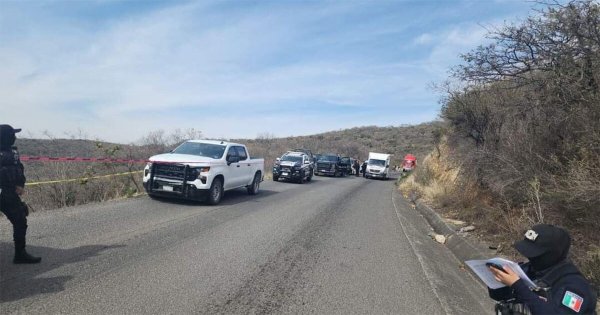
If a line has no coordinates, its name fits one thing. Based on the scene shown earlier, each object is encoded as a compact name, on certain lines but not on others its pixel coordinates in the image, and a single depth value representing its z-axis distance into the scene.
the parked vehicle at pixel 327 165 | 37.66
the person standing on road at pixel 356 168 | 45.41
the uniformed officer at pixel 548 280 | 2.78
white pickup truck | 12.22
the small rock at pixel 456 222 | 11.42
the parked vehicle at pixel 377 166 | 40.16
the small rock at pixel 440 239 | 10.57
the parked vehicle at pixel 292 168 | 25.59
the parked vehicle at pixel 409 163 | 44.73
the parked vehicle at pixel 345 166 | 40.19
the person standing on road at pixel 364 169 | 41.32
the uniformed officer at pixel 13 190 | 5.67
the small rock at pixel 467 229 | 10.29
